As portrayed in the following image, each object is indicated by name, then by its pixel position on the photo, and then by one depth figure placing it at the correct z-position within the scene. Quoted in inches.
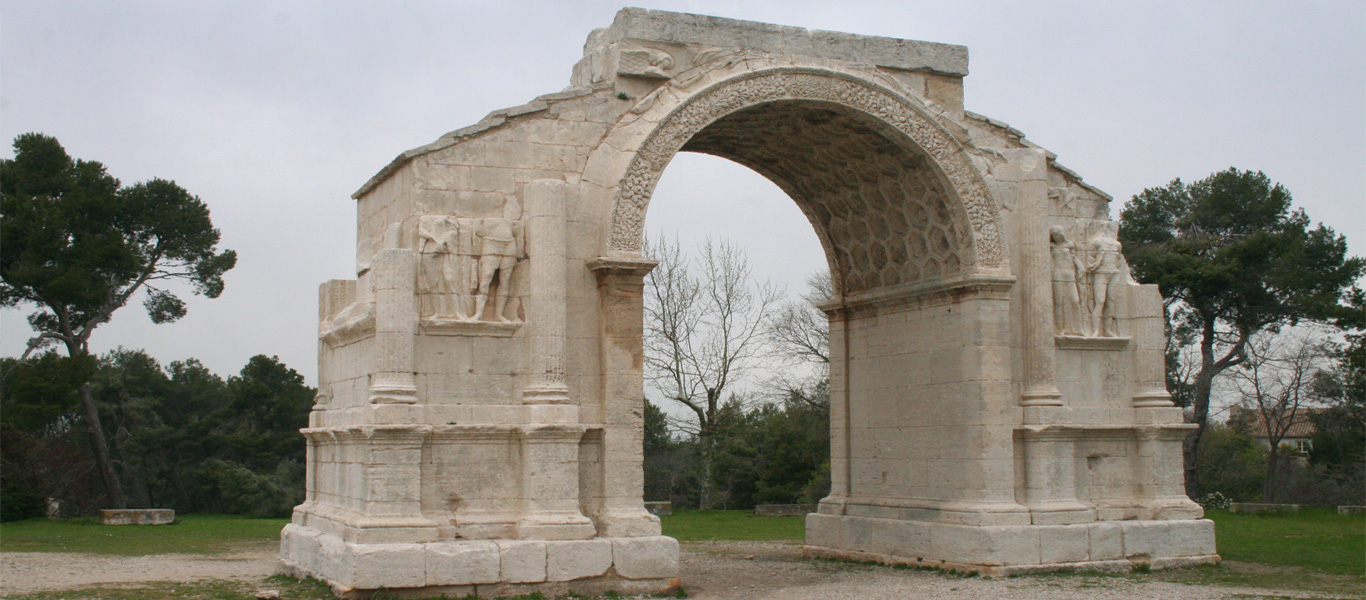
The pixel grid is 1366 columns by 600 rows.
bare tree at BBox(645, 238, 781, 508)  1138.0
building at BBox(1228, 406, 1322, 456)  1291.8
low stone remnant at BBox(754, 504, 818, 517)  963.3
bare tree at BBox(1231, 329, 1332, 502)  1163.3
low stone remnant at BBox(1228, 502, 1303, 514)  884.6
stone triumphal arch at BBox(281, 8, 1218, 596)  448.8
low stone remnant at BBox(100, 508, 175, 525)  833.5
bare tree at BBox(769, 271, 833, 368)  1257.4
